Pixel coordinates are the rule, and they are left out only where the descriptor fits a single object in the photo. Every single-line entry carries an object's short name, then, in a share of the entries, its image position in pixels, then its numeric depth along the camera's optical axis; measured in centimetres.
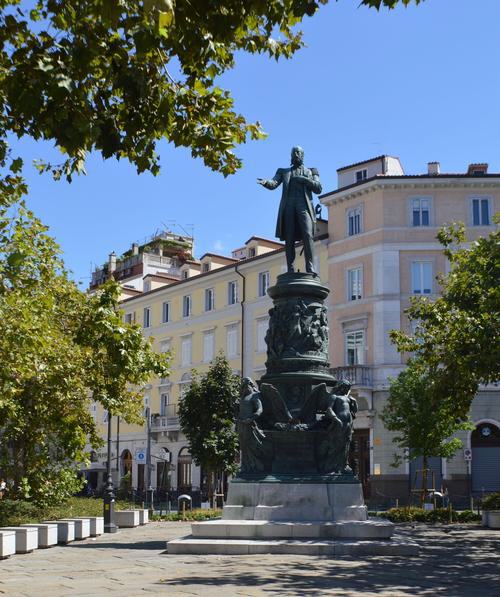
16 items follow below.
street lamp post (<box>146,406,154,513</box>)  4690
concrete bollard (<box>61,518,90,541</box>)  2124
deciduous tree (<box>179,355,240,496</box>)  3809
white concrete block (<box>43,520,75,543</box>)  1978
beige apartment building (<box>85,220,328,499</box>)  5341
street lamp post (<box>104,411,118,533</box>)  2475
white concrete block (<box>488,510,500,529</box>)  2453
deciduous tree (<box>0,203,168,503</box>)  1816
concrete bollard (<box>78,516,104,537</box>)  2252
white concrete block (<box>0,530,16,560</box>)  1623
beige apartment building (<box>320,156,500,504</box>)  4266
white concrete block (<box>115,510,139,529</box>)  2734
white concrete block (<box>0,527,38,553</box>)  1739
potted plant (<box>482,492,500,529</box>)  2456
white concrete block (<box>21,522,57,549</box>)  1872
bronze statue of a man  1917
